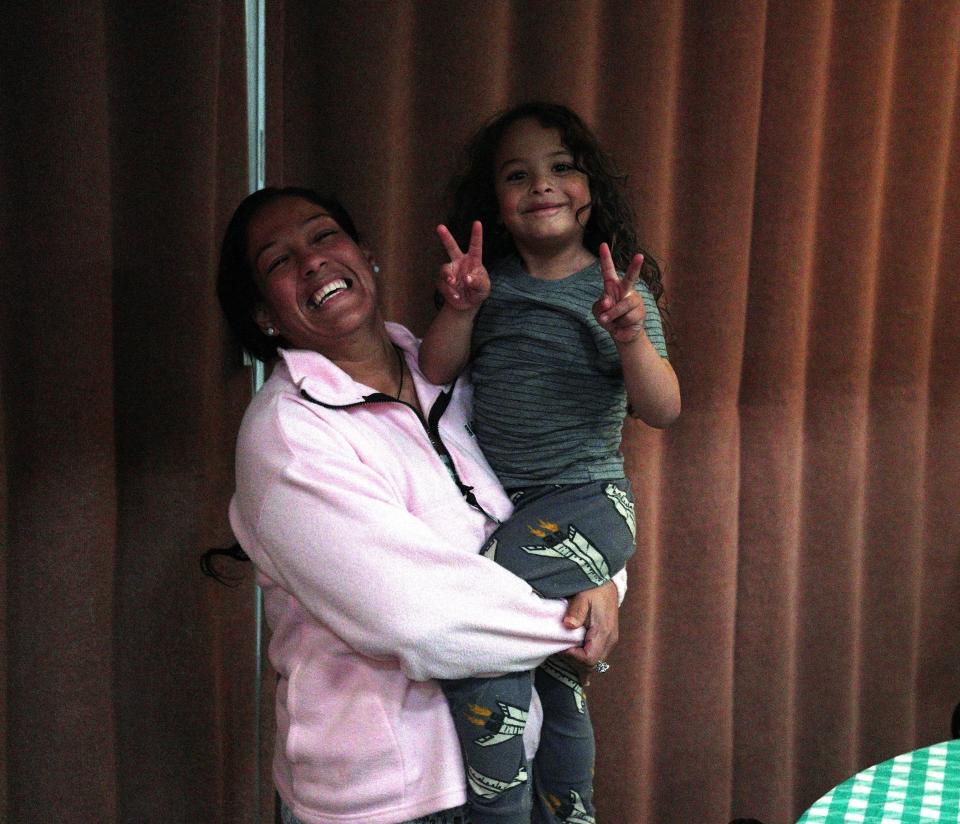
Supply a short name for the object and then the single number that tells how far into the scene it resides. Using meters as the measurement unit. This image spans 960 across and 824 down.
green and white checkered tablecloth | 1.28
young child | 1.34
